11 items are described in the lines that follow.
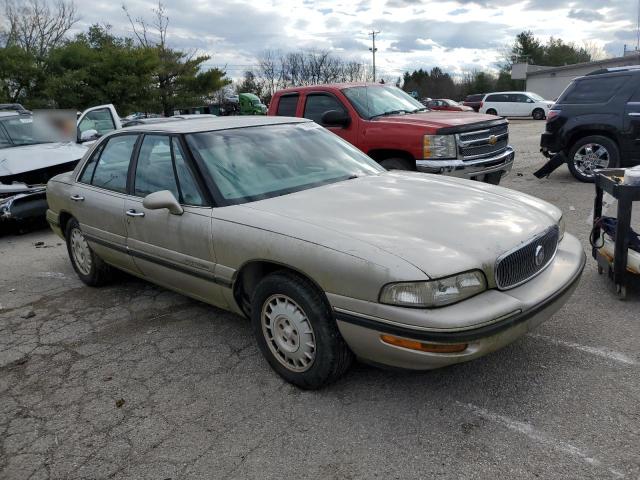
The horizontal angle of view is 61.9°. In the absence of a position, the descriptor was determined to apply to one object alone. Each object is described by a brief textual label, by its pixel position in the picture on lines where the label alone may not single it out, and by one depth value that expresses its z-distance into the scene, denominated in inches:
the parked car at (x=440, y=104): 1210.3
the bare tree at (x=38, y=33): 1360.7
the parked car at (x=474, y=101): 1448.0
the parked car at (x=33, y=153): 291.7
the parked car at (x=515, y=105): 1252.6
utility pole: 2591.5
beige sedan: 102.2
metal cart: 148.7
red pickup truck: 271.3
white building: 1820.9
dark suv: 325.7
